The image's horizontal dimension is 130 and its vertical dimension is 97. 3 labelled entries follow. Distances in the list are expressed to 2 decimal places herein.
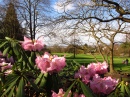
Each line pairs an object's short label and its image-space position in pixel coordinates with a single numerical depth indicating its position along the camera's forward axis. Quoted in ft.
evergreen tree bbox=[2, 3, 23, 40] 45.84
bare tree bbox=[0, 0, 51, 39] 44.46
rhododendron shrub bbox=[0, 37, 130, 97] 2.63
